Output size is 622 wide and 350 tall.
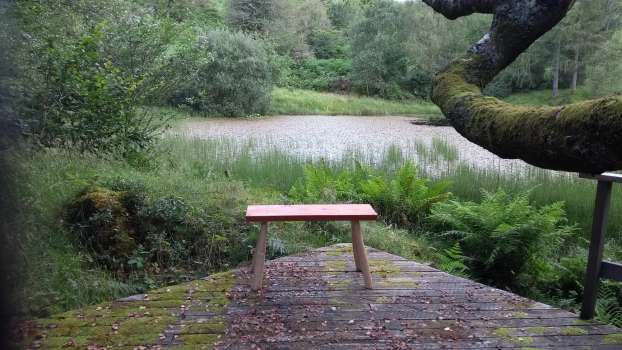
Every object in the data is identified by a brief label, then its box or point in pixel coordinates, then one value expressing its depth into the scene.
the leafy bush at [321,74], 30.08
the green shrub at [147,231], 4.26
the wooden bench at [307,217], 3.64
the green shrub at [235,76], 19.75
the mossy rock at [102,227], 4.23
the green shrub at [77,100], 4.74
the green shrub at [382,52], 28.44
